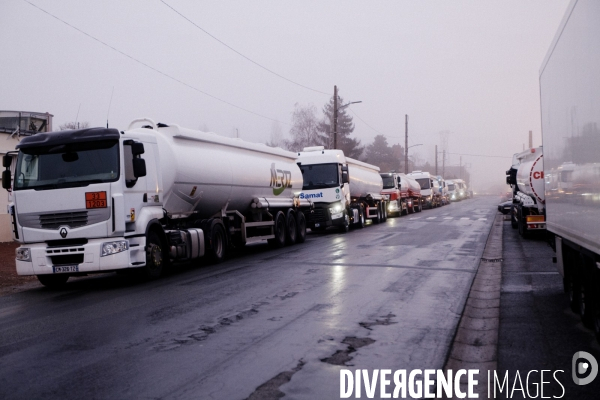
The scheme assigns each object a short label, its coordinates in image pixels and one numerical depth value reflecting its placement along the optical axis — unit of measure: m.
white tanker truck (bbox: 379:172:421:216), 45.09
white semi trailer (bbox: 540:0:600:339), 6.23
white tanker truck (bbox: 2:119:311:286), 12.51
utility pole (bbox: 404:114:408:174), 72.66
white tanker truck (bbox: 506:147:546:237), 20.62
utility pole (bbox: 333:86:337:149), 42.25
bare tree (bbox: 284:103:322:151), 100.00
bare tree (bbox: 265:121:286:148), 107.44
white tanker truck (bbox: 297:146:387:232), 27.83
